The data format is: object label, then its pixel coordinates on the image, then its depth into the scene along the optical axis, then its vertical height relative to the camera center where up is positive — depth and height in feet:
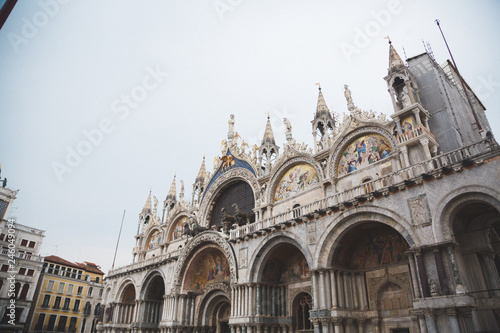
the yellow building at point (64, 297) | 124.36 +11.11
